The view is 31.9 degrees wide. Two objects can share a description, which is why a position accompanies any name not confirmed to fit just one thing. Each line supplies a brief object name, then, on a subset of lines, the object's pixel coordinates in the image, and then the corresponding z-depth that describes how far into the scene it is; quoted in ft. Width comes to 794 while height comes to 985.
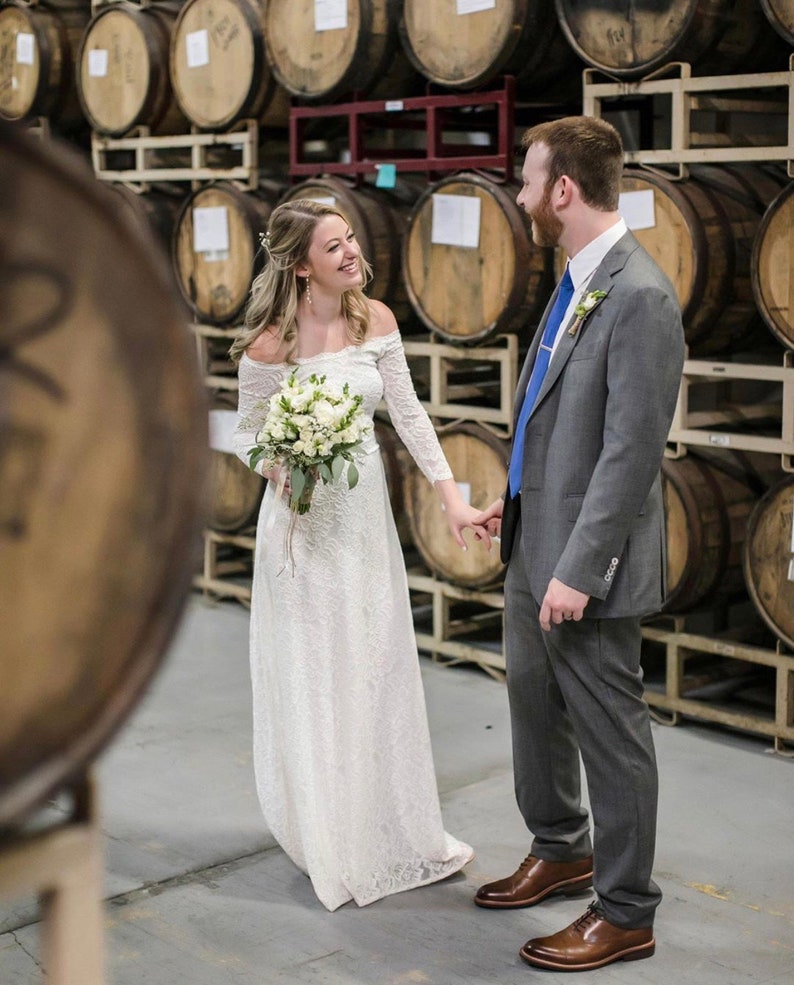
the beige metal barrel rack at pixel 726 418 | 16.10
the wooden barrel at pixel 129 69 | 24.34
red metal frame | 18.69
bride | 12.96
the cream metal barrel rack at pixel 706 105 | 15.94
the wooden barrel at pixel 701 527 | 17.02
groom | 10.55
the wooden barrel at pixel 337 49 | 19.85
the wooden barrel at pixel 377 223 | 20.22
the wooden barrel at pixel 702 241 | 16.29
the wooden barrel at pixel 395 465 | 20.54
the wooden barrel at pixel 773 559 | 16.03
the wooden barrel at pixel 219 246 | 22.50
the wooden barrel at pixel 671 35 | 16.11
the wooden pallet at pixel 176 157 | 22.79
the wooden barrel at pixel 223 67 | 22.00
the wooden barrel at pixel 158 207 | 24.53
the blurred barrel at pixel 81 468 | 3.65
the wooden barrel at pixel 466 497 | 18.98
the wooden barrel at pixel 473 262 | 18.16
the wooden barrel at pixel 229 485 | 23.27
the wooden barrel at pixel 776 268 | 15.52
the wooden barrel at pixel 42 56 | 27.50
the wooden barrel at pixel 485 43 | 18.01
